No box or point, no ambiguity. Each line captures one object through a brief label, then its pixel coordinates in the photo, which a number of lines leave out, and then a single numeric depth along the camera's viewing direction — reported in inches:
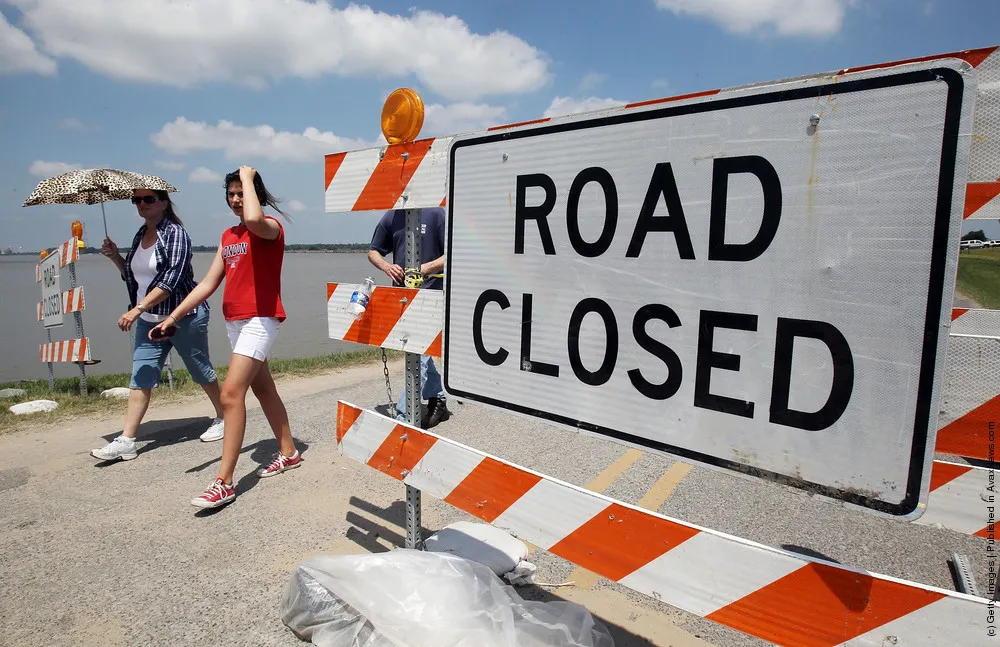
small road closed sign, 257.1
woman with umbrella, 170.7
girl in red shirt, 136.2
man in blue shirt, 179.0
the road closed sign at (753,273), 47.1
